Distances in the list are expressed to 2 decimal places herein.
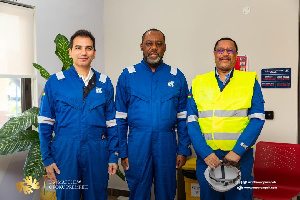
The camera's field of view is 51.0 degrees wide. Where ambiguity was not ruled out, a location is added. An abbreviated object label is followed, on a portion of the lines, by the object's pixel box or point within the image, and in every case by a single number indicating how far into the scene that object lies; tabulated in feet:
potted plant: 8.14
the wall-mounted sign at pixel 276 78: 9.64
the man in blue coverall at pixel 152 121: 7.32
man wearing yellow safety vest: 6.66
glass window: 9.37
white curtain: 9.18
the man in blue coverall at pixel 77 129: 6.24
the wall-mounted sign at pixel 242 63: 10.17
